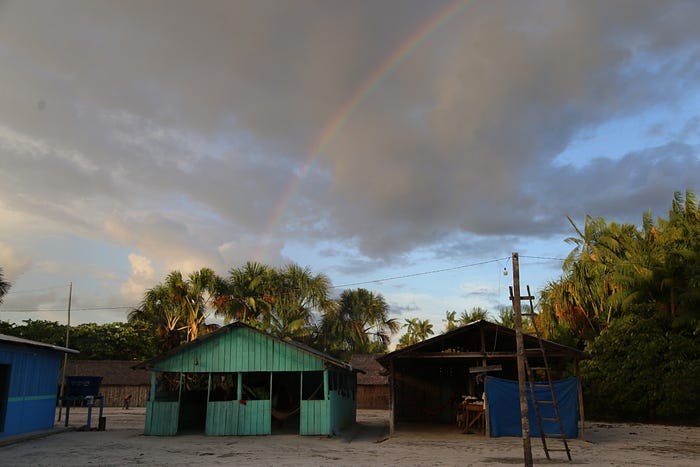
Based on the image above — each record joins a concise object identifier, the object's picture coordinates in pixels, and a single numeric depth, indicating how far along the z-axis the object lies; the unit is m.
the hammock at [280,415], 20.75
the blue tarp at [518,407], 18.64
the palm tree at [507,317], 45.03
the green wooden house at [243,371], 19.28
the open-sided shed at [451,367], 19.53
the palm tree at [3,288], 32.09
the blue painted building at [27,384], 17.31
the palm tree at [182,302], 35.84
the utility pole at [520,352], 11.70
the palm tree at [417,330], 68.04
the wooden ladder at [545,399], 13.84
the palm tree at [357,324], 46.34
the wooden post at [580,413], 18.45
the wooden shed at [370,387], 41.72
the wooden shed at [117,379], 41.84
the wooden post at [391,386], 19.89
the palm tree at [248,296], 36.38
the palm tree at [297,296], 38.19
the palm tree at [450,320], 60.26
